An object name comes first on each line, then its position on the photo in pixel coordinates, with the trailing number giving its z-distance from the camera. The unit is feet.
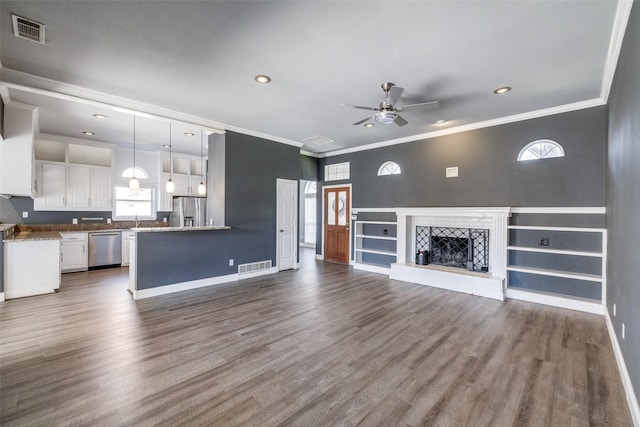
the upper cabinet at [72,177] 19.62
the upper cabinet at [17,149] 13.59
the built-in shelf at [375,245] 21.24
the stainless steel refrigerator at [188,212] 24.38
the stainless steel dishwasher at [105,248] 20.54
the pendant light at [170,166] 23.94
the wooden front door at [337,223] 24.45
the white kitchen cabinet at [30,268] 13.56
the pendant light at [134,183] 16.57
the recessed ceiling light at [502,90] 12.12
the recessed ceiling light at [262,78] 11.13
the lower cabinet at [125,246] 21.95
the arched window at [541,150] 14.55
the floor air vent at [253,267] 18.56
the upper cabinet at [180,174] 24.22
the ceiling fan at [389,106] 11.12
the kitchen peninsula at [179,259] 14.52
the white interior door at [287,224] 20.88
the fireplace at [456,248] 15.38
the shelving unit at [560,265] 13.15
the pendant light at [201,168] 17.98
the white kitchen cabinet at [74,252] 19.43
